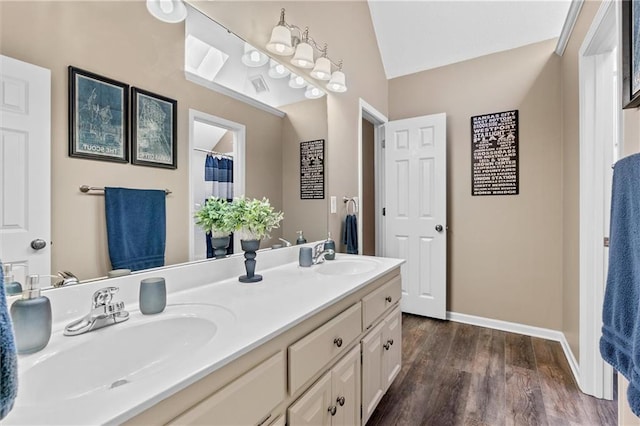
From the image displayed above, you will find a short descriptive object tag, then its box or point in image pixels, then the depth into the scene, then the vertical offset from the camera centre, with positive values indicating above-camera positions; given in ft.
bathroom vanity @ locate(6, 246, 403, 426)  2.04 -1.23
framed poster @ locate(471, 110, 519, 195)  9.17 +1.78
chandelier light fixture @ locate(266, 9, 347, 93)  5.74 +3.28
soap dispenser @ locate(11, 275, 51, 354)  2.40 -0.86
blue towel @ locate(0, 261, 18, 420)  1.39 -0.70
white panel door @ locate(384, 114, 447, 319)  9.94 +0.14
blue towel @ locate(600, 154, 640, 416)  2.84 -0.61
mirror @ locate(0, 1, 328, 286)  3.03 +1.57
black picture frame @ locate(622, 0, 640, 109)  3.34 +1.80
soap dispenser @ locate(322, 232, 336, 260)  6.68 -0.77
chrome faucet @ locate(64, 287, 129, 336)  2.82 -1.00
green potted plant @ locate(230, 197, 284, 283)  4.71 -0.23
